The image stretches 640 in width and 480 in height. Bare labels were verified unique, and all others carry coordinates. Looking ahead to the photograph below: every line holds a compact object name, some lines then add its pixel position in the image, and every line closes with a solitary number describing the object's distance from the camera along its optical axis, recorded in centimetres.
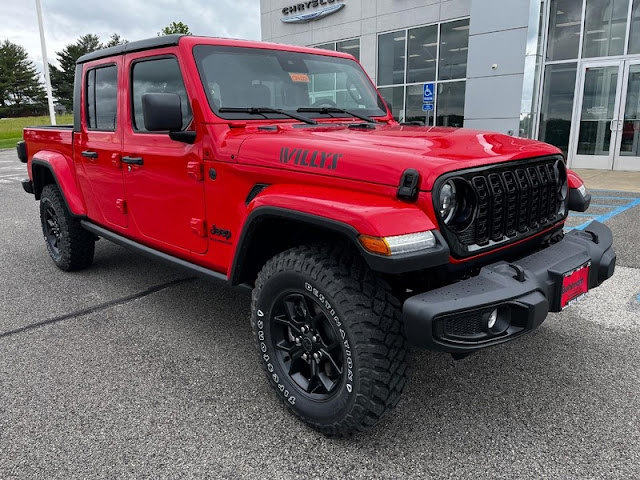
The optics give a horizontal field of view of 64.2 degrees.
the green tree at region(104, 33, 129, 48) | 8680
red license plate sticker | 228
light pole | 2322
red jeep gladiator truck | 202
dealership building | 1200
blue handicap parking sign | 1324
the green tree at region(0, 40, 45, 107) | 7644
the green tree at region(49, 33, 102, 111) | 8144
